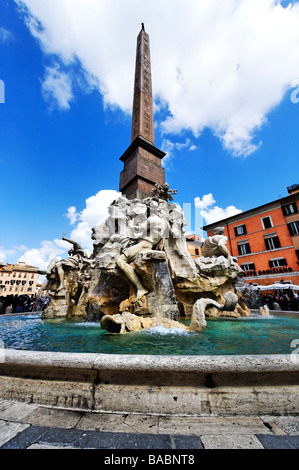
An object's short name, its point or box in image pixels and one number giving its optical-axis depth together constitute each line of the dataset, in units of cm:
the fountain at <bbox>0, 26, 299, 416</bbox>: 149
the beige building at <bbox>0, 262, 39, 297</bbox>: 5259
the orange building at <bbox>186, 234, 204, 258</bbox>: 3323
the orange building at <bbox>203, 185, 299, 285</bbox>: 2156
